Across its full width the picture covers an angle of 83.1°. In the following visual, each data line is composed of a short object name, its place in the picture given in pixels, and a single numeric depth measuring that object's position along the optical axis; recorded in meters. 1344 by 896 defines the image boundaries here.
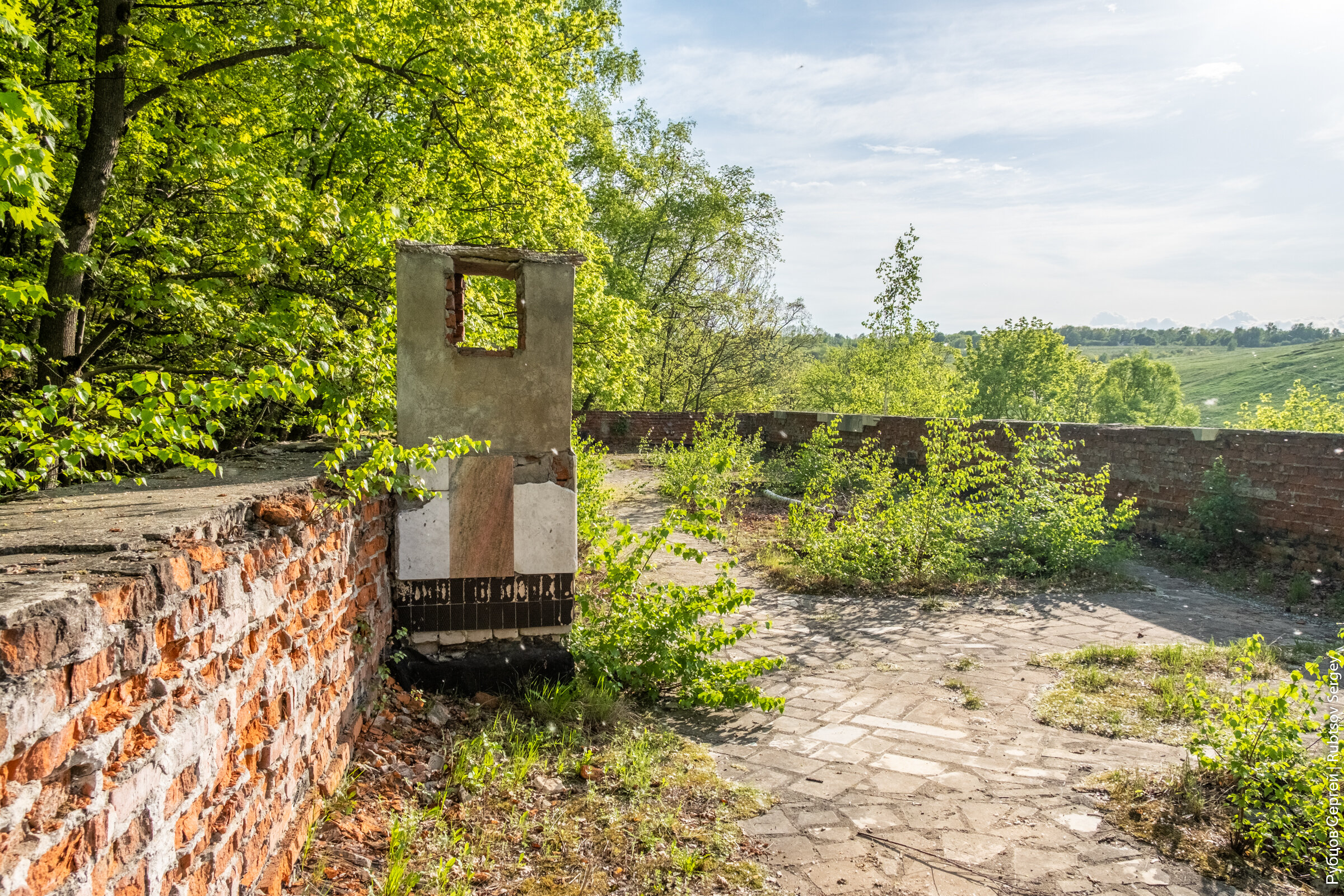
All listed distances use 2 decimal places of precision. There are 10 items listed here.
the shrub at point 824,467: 11.22
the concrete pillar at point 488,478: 4.17
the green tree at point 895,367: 13.57
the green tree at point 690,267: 21.81
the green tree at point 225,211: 3.82
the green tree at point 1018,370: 30.92
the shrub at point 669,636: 4.56
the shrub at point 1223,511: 8.06
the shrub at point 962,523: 7.52
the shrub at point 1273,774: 2.84
